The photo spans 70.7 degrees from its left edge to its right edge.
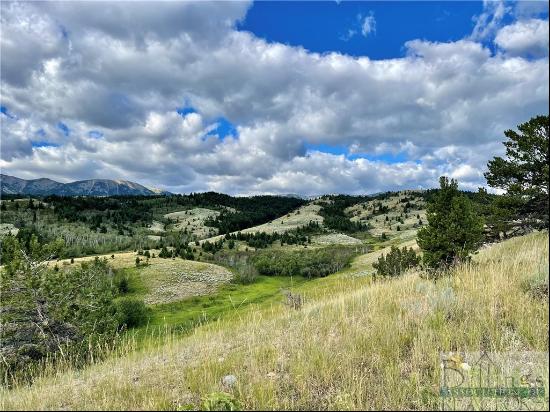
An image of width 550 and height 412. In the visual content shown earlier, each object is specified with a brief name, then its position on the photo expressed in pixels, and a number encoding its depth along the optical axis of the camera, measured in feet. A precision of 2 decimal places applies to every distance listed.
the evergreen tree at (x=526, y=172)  50.91
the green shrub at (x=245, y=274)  348.24
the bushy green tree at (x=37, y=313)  82.58
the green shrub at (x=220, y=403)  16.14
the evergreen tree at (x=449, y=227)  81.82
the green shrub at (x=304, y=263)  378.12
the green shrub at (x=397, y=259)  156.25
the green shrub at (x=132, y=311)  218.28
